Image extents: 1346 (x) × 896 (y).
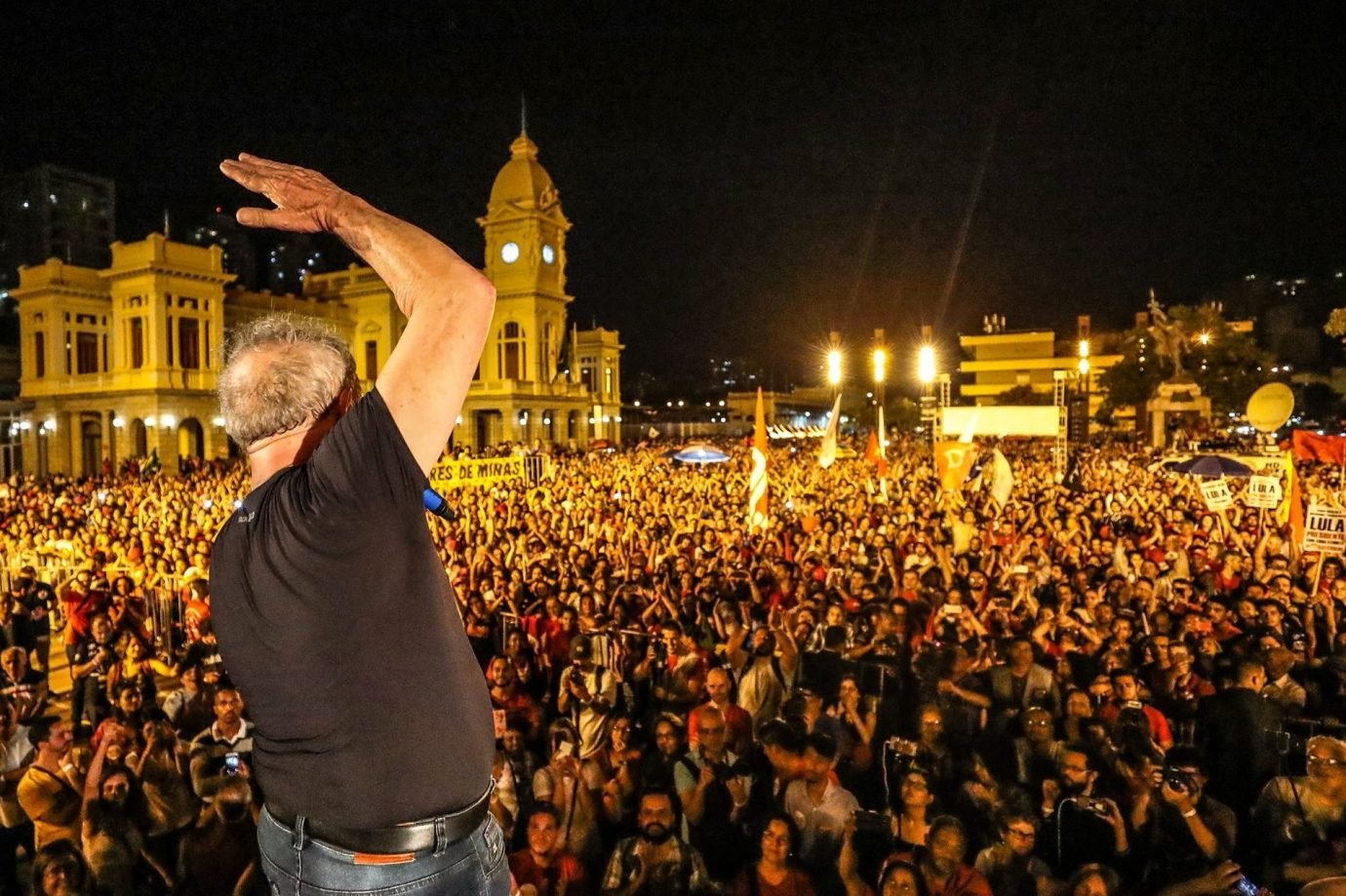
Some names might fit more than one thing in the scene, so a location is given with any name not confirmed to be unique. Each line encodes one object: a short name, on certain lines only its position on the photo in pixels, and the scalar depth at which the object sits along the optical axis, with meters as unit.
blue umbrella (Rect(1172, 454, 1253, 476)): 15.06
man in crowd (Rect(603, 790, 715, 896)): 4.27
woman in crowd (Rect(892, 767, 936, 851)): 4.66
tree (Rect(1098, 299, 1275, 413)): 46.06
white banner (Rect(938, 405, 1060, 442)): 24.12
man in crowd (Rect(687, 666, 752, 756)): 5.48
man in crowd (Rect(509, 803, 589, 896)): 4.32
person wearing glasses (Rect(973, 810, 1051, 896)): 4.10
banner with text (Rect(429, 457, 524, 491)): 11.77
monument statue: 45.41
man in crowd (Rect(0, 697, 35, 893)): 4.52
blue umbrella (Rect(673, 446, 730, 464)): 22.45
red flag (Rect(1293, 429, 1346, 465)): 13.77
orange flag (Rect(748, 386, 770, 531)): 12.94
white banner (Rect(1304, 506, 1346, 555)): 9.20
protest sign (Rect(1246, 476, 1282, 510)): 11.37
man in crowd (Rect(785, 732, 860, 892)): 4.55
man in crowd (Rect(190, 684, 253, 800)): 4.75
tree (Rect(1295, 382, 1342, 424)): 63.22
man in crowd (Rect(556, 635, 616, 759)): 5.67
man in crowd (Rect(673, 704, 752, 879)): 4.75
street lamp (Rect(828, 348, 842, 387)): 15.04
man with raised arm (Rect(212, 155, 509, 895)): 1.47
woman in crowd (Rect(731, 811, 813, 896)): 4.23
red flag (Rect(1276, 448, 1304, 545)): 10.75
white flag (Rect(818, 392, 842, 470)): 16.28
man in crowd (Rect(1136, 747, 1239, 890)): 4.33
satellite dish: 16.27
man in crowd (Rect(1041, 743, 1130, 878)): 4.43
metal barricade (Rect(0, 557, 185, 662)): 9.98
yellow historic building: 40.22
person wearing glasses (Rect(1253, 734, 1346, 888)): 4.20
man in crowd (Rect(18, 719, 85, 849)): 4.54
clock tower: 54.16
